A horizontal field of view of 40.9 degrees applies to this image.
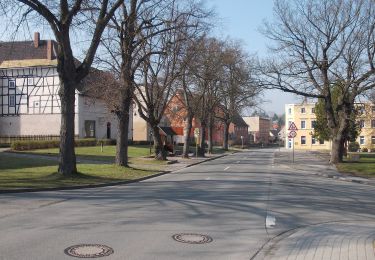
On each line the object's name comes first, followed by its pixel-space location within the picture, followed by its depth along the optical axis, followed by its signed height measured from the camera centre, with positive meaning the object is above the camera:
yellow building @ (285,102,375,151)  107.03 +3.07
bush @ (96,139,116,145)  56.12 -0.21
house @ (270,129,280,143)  165.65 +1.81
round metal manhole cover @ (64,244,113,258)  7.36 -1.67
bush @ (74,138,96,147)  51.46 -0.21
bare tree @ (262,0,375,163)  36.78 +5.80
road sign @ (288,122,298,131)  42.22 +1.11
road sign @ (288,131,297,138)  42.53 +0.61
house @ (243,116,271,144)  171.25 +4.53
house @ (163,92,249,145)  61.87 +2.83
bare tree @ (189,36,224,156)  33.88 +5.36
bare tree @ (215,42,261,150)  41.69 +5.87
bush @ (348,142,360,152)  93.50 -1.02
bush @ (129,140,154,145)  67.68 -0.30
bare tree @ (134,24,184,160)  29.64 +4.32
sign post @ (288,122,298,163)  42.31 +0.86
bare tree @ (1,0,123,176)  19.64 +3.26
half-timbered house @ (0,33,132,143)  60.66 +4.87
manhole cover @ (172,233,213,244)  8.73 -1.74
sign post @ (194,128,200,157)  50.41 +0.82
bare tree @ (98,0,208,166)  25.53 +5.27
